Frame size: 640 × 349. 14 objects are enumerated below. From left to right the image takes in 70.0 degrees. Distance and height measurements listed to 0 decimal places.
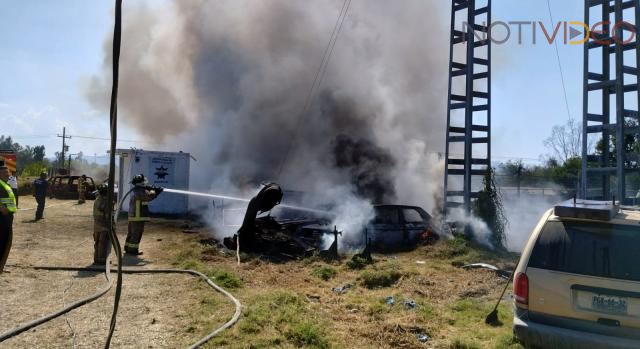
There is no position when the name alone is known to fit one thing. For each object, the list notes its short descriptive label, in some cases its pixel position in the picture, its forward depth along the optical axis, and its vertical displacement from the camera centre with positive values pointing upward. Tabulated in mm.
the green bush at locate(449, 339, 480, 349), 4340 -1484
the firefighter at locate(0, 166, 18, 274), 5406 -484
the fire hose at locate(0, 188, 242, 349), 4246 -1422
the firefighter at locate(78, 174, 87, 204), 22273 -468
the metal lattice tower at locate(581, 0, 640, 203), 9765 +2276
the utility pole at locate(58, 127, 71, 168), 55175 +4117
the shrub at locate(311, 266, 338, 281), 7613 -1476
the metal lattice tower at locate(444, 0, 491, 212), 12375 +2425
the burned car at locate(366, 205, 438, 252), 10328 -952
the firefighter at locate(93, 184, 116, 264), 8023 -871
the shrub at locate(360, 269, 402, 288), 7070 -1427
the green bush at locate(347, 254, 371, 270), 8336 -1403
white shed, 16672 +342
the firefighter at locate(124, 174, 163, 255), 8945 -695
